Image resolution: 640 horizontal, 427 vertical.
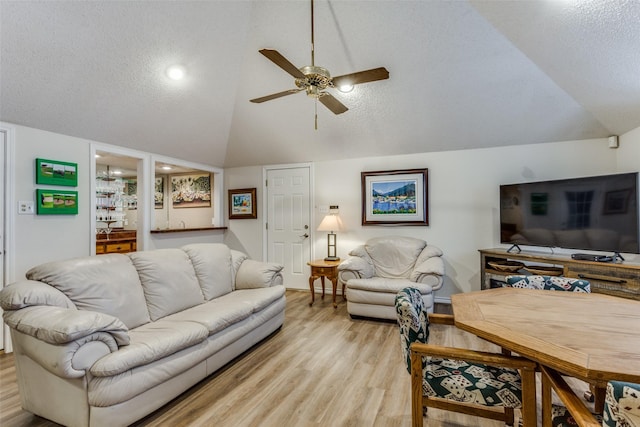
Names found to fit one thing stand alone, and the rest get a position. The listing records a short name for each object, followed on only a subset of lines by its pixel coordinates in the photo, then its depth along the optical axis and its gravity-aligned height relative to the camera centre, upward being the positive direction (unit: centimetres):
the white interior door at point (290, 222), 507 -15
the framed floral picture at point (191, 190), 635 +50
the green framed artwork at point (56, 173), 300 +43
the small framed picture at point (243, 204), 541 +17
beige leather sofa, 164 -80
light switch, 288 +7
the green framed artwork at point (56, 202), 300 +13
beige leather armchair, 346 -76
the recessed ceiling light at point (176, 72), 324 +154
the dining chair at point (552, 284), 205 -51
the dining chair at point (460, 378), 132 -82
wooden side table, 409 -79
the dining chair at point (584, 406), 75 -68
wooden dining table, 104 -52
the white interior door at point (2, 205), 276 +9
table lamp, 434 -16
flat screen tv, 273 -1
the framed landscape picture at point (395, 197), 440 +23
